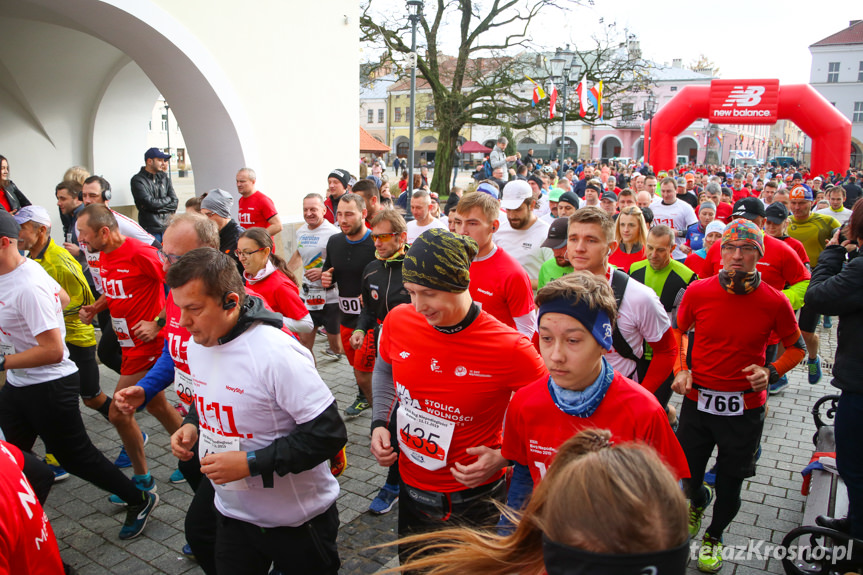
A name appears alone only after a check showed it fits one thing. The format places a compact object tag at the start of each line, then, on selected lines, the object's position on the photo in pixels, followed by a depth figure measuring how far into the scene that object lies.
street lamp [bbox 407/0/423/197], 14.05
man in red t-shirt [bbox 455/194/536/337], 4.04
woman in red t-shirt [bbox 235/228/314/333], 4.88
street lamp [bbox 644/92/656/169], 28.20
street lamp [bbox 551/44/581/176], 17.48
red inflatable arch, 23.48
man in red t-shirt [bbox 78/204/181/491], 4.57
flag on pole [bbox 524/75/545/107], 20.80
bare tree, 24.05
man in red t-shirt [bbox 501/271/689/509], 2.15
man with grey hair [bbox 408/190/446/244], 7.06
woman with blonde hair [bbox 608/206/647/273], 5.95
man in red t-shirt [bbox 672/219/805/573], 3.73
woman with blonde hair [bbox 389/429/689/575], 1.07
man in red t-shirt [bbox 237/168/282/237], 8.36
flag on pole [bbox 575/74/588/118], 20.47
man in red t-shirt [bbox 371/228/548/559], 2.60
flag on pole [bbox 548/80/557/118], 19.09
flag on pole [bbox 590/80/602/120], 20.72
